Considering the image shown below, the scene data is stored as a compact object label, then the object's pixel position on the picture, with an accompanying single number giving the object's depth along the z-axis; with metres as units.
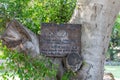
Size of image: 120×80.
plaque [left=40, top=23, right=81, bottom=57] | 2.48
